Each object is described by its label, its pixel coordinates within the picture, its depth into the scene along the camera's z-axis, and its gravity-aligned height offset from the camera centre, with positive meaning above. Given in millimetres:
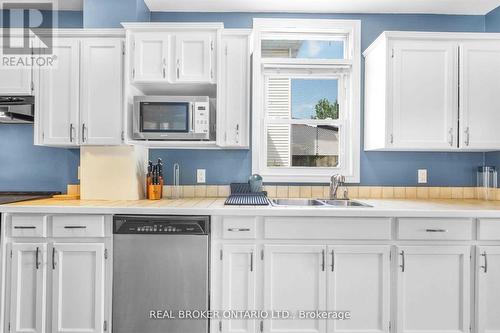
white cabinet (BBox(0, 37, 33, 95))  2676 +629
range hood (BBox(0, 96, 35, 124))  2684 +426
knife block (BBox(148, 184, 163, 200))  2793 -218
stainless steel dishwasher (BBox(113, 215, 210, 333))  2232 -708
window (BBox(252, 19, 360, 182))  3039 +580
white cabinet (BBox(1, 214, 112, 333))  2271 -766
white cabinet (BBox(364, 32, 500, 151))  2604 +564
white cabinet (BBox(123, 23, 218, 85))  2576 +805
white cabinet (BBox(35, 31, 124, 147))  2619 +524
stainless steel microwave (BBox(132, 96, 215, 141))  2586 +348
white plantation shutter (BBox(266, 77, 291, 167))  3133 +442
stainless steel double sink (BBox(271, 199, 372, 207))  2779 -293
